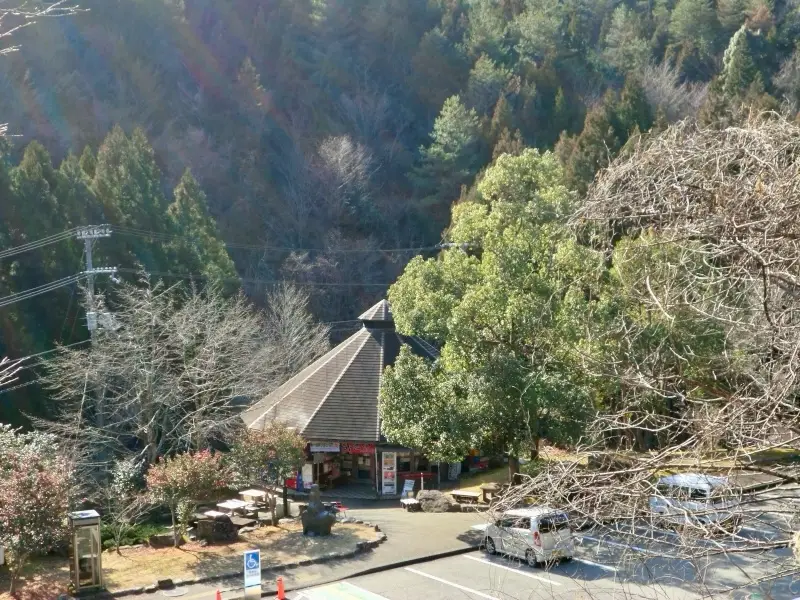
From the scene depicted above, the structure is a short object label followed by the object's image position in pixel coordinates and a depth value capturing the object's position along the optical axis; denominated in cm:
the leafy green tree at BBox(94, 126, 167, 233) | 3531
